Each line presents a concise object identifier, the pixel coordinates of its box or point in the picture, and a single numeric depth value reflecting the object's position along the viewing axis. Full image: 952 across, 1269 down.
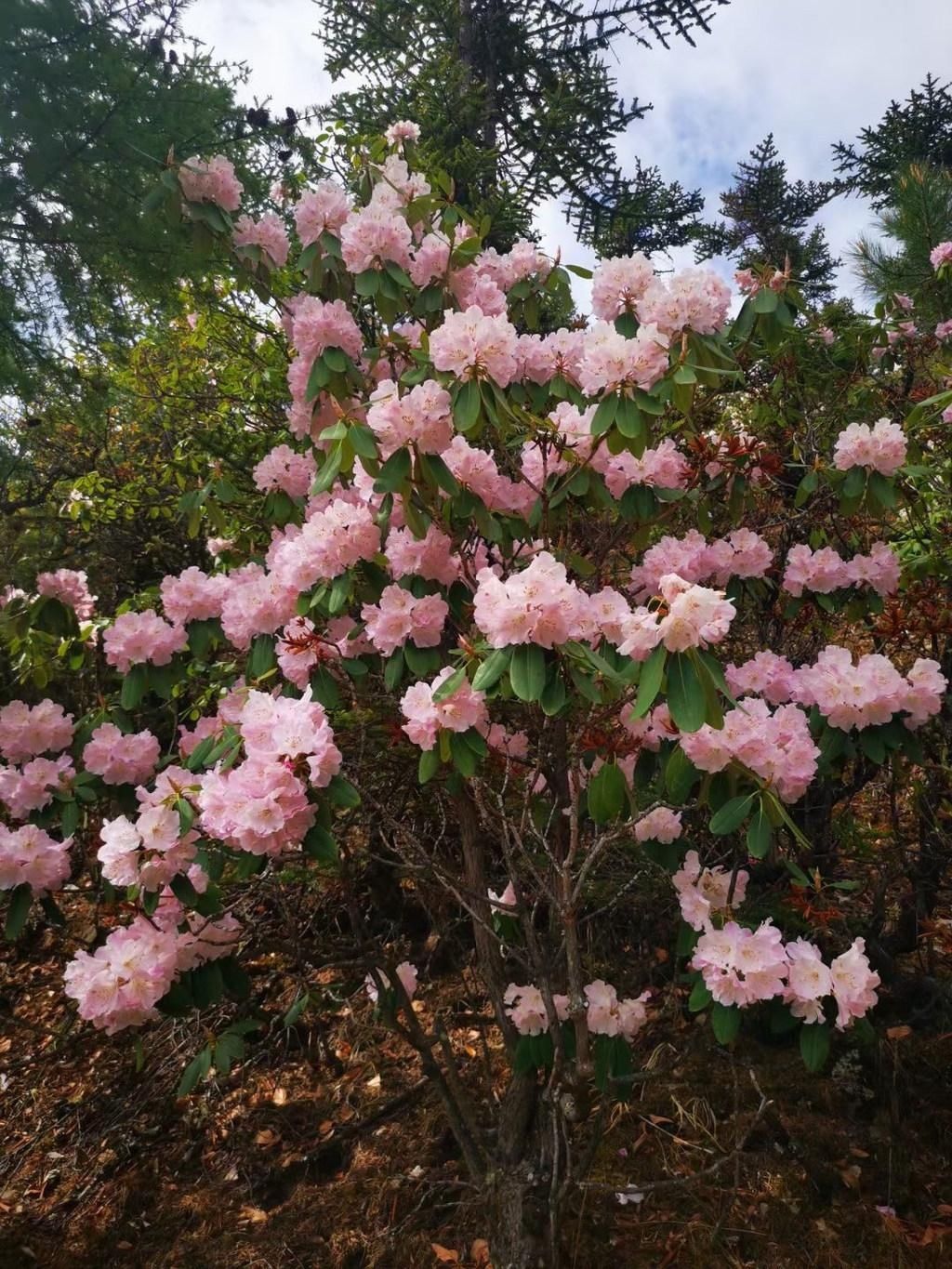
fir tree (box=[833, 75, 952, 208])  10.62
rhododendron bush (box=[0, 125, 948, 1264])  1.41
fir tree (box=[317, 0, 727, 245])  5.85
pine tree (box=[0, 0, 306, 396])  1.77
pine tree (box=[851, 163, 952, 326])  5.44
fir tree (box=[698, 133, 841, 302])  15.08
